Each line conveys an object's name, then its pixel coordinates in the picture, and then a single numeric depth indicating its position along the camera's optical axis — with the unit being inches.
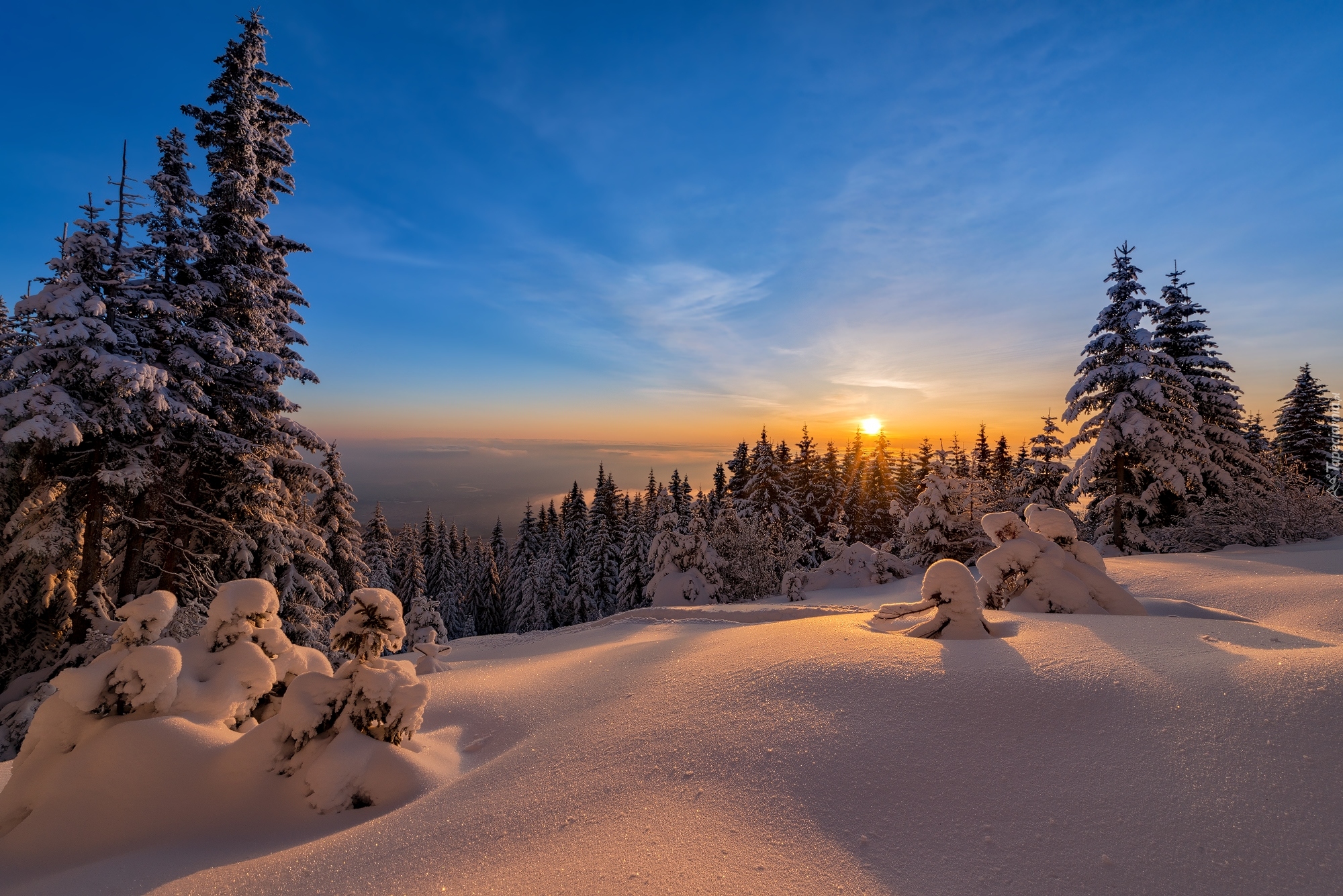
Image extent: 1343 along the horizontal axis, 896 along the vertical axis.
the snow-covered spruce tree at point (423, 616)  776.9
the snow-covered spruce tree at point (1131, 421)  684.7
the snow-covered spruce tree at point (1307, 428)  1143.0
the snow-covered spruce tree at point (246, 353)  478.6
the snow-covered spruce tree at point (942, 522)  723.4
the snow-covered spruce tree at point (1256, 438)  928.3
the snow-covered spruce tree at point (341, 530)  699.4
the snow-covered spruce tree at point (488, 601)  2187.5
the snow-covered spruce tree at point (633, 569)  1469.0
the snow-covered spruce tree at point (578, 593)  1563.7
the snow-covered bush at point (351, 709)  156.7
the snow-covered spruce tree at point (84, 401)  367.6
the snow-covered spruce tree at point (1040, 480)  1014.4
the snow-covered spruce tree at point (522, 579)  1611.7
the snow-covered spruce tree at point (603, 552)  1675.7
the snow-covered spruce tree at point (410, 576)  1782.7
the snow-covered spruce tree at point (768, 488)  1528.1
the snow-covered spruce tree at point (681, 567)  885.8
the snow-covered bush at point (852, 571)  709.3
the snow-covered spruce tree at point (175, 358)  435.8
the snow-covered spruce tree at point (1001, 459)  1884.8
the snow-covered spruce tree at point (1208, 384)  784.9
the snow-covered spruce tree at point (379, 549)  1457.9
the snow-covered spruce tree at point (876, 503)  1700.3
